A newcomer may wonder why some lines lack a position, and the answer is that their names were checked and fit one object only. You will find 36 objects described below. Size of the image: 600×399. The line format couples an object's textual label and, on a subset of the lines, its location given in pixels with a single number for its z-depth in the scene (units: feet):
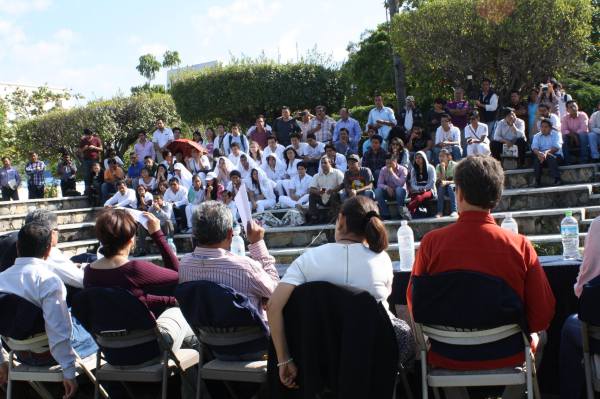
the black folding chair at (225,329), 10.02
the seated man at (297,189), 36.47
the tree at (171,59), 225.56
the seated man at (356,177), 31.76
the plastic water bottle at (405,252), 12.79
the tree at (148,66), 219.41
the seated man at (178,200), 36.47
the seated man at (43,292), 11.23
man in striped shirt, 10.78
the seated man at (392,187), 30.55
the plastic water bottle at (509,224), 13.24
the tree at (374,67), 64.75
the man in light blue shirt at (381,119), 39.58
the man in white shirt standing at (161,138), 47.60
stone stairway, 27.55
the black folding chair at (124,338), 10.58
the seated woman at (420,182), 30.45
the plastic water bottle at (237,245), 16.05
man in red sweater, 8.77
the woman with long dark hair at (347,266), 9.16
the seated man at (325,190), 32.78
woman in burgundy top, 11.31
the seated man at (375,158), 34.32
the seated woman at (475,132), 34.63
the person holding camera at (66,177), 46.65
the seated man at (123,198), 38.45
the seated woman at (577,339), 9.23
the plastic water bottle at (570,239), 11.93
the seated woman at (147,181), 40.63
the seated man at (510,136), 33.99
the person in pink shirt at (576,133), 33.09
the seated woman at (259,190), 37.04
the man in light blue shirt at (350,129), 40.69
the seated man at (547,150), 31.50
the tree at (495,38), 40.55
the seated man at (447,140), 34.50
